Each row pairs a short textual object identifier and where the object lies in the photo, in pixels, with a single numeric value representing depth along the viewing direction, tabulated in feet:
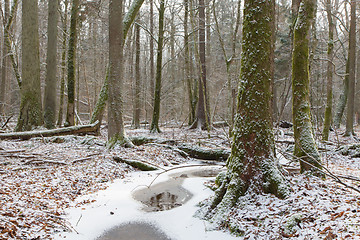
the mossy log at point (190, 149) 34.50
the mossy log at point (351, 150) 31.14
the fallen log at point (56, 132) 34.32
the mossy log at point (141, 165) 27.81
